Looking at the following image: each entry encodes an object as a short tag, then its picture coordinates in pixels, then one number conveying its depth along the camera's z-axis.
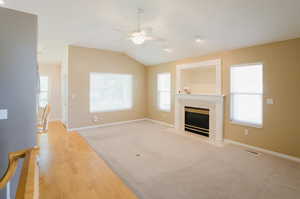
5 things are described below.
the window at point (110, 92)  6.32
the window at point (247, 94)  4.05
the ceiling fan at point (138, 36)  3.00
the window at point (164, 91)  6.79
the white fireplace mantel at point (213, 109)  4.68
